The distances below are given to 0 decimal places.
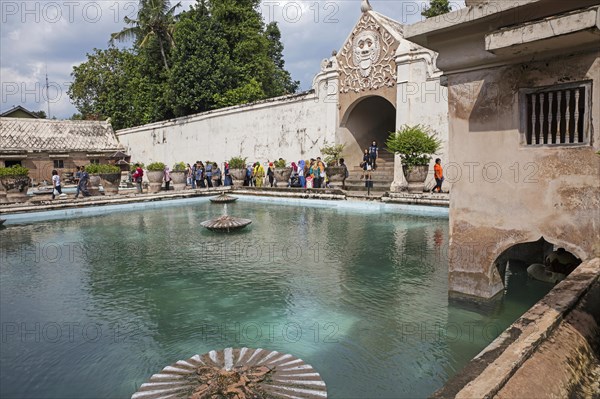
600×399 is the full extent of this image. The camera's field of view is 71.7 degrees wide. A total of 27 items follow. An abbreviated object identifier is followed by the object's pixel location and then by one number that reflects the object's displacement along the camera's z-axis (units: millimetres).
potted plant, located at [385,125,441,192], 11766
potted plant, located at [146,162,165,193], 16609
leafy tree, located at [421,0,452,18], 21884
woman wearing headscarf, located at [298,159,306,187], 15375
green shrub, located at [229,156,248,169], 17209
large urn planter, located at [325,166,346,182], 14312
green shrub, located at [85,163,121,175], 15117
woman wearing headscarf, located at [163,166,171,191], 16984
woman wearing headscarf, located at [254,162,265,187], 17531
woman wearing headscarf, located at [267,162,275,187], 16975
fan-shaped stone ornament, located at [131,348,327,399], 2414
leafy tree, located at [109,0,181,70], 27047
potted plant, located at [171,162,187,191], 17359
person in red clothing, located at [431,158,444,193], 12102
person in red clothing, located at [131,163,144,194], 17653
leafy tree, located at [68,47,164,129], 29812
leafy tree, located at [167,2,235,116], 23156
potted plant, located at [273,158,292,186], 15922
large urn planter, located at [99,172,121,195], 15039
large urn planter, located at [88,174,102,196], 15211
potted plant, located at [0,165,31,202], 13094
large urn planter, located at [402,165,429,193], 11877
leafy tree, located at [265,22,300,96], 31436
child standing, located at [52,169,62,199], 15942
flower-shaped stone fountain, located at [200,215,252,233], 8112
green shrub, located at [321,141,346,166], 15560
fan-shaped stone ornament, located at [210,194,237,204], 13378
